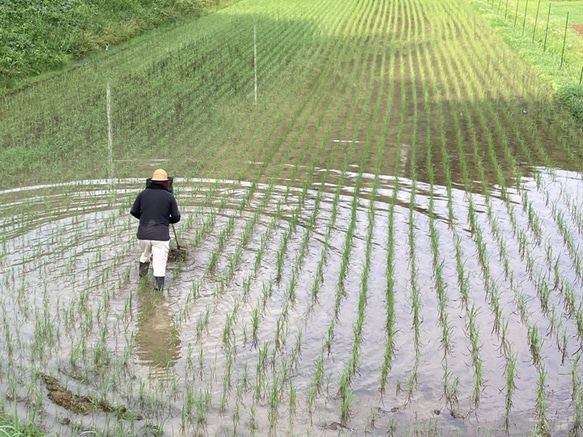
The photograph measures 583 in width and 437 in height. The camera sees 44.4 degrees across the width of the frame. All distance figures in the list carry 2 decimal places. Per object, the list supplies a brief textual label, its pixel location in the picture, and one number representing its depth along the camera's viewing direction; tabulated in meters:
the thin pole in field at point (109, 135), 12.02
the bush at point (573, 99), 15.91
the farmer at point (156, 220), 7.26
